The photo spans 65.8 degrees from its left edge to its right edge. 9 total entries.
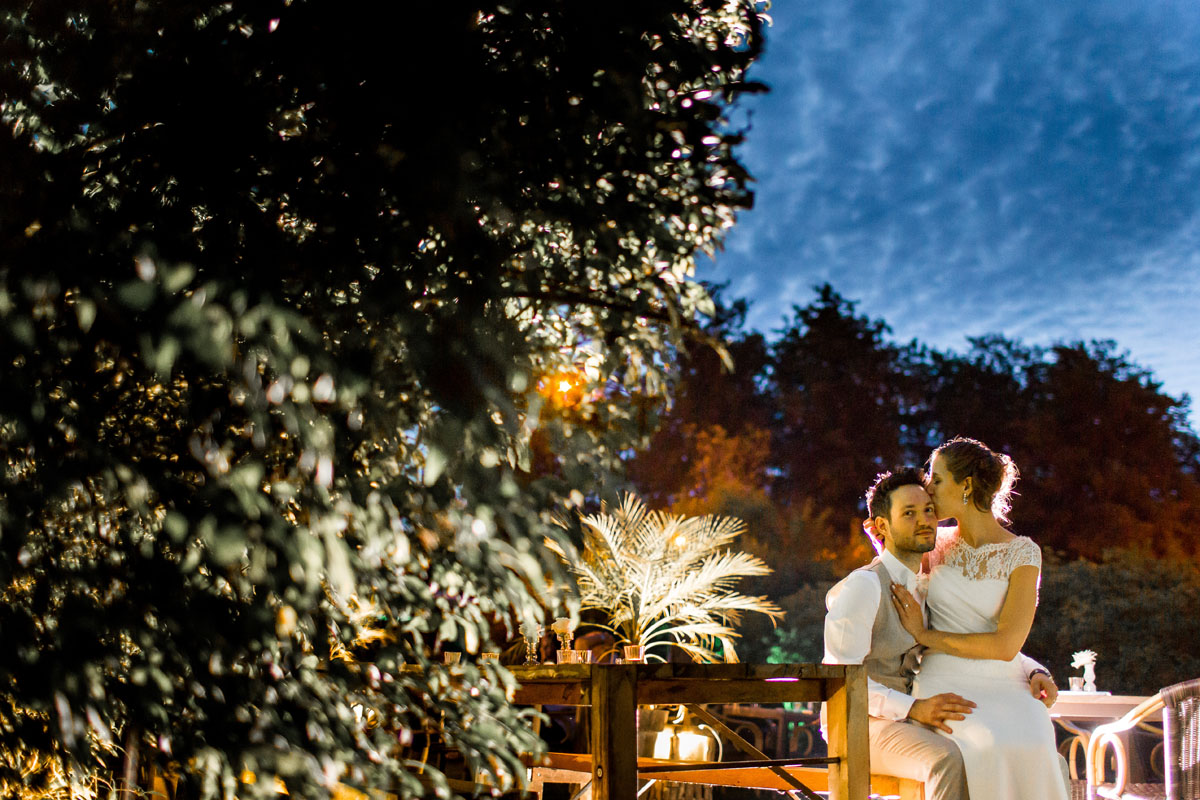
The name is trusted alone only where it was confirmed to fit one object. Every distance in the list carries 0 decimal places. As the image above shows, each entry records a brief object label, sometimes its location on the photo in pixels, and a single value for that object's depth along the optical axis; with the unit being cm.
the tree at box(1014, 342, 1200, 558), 1817
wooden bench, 306
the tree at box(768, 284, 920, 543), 2059
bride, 300
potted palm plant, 547
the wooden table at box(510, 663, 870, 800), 241
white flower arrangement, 573
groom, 302
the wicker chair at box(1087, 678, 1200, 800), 320
